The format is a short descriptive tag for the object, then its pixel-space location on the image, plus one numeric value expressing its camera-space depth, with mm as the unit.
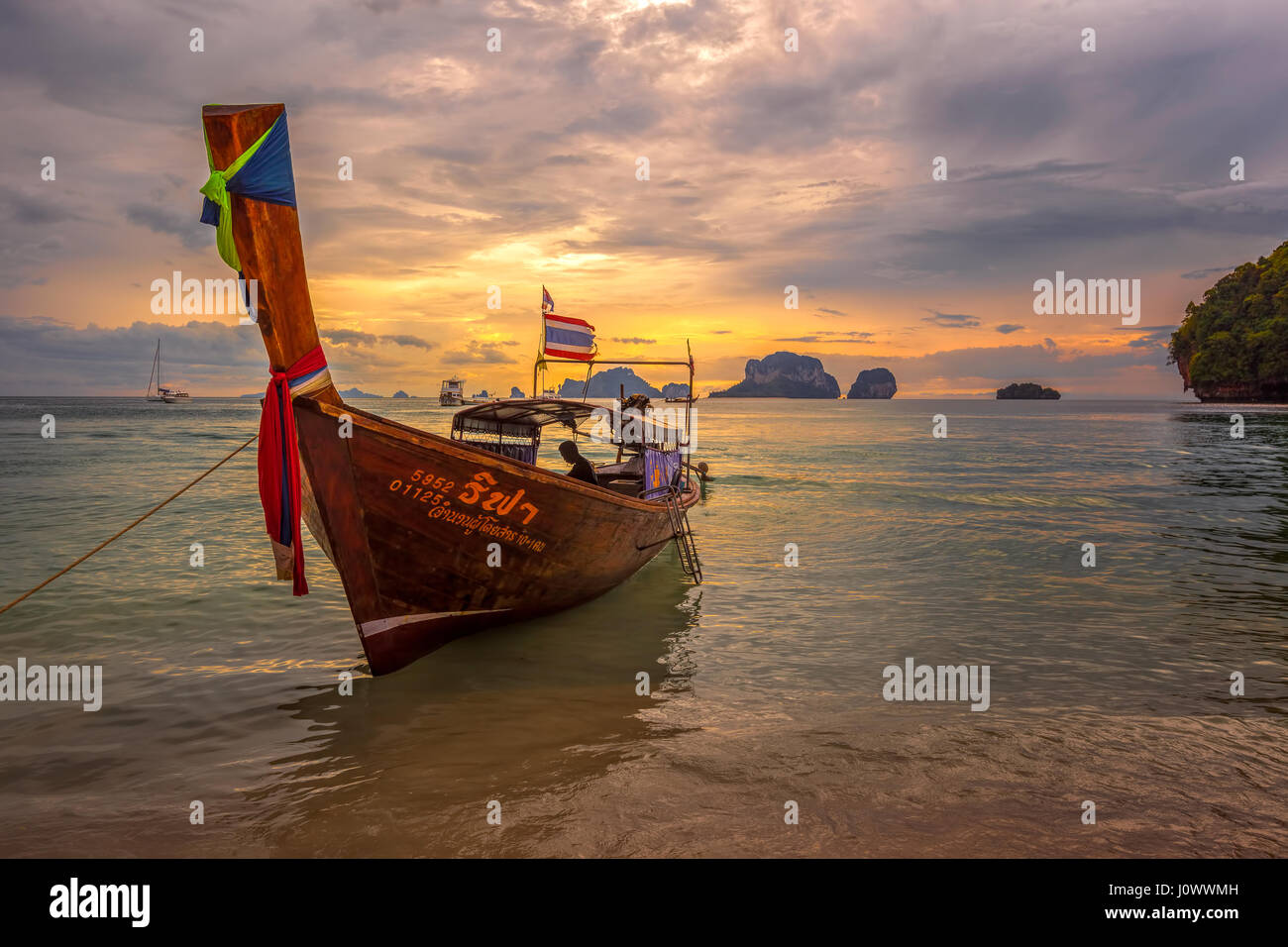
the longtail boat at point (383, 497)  5367
